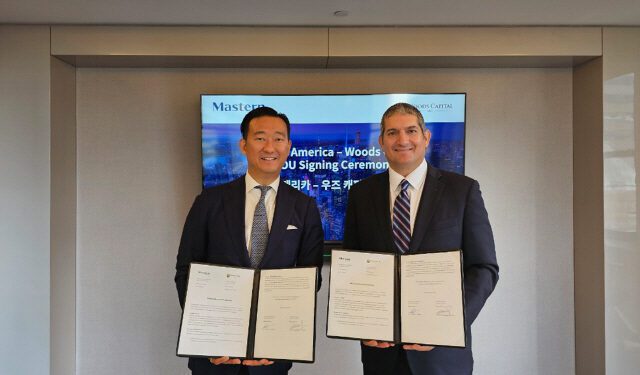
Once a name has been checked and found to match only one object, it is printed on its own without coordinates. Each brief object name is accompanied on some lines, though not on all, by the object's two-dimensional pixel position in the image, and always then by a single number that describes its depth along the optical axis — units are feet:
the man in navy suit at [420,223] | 6.47
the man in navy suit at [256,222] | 6.95
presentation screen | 10.93
